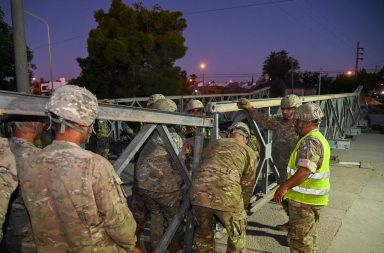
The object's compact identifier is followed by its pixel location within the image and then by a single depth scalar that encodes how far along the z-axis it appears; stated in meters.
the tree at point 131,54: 18.11
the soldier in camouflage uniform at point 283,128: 4.63
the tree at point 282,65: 53.47
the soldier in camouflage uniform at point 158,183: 3.22
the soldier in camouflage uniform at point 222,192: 2.85
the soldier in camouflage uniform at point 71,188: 1.67
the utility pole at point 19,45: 4.53
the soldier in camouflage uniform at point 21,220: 2.14
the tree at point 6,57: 13.02
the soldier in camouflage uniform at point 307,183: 3.09
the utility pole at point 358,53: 62.11
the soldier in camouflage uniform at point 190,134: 3.87
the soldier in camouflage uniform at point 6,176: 1.66
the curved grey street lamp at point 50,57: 20.28
